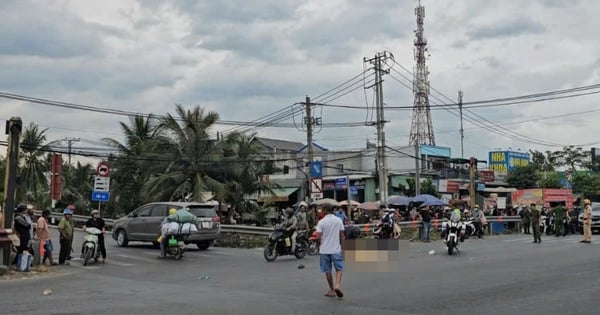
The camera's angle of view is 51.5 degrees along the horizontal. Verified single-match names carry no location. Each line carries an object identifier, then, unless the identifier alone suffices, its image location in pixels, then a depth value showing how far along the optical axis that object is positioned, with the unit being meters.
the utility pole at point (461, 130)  68.00
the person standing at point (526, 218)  32.50
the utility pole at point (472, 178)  31.59
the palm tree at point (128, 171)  38.91
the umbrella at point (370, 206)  43.19
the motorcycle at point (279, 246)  18.77
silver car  21.92
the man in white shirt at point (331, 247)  10.66
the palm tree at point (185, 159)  33.97
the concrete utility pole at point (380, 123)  36.59
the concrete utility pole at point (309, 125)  35.06
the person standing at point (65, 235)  17.47
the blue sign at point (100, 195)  24.08
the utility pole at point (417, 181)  46.03
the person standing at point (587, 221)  23.91
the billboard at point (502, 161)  71.88
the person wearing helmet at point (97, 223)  17.75
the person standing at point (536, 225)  25.36
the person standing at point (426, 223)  26.51
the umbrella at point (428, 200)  37.44
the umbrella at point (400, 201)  40.33
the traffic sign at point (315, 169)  28.54
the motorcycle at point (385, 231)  22.44
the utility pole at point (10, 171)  15.77
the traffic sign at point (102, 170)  24.17
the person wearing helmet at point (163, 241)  19.11
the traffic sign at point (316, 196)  27.43
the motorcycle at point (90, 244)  17.59
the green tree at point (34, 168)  44.44
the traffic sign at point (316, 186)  27.24
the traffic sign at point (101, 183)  24.24
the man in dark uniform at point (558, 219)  30.41
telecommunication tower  65.50
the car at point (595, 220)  33.47
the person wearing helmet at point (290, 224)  18.99
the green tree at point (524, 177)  65.69
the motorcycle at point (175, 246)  18.93
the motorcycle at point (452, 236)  20.16
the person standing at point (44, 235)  16.98
